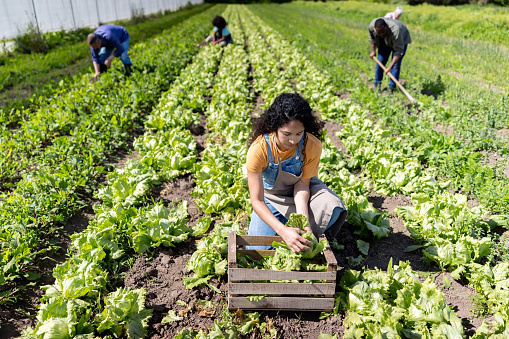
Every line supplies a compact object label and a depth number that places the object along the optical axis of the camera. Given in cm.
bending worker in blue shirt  829
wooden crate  259
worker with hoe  716
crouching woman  284
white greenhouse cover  1307
